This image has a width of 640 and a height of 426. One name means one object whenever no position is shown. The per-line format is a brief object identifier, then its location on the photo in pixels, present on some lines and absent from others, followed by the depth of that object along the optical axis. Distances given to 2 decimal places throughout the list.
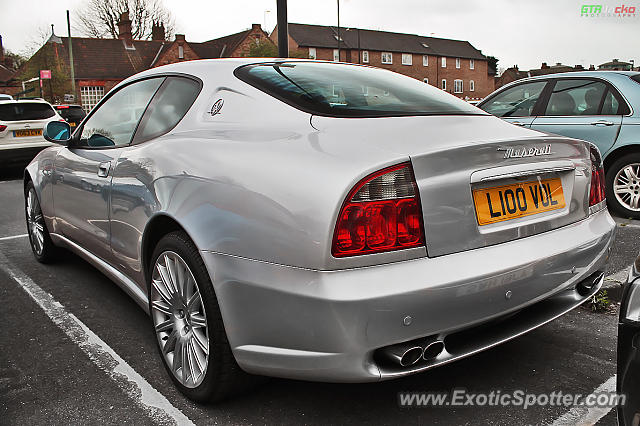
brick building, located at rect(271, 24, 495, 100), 61.91
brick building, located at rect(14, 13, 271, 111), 53.03
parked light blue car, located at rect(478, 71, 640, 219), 5.95
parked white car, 11.11
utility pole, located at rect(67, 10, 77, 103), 30.58
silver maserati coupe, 1.94
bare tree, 54.53
